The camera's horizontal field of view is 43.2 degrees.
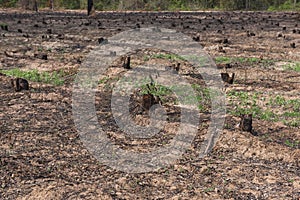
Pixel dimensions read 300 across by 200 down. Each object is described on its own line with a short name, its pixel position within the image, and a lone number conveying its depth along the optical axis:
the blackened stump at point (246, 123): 5.02
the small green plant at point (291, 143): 4.77
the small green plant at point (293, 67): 8.82
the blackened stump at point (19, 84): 6.77
